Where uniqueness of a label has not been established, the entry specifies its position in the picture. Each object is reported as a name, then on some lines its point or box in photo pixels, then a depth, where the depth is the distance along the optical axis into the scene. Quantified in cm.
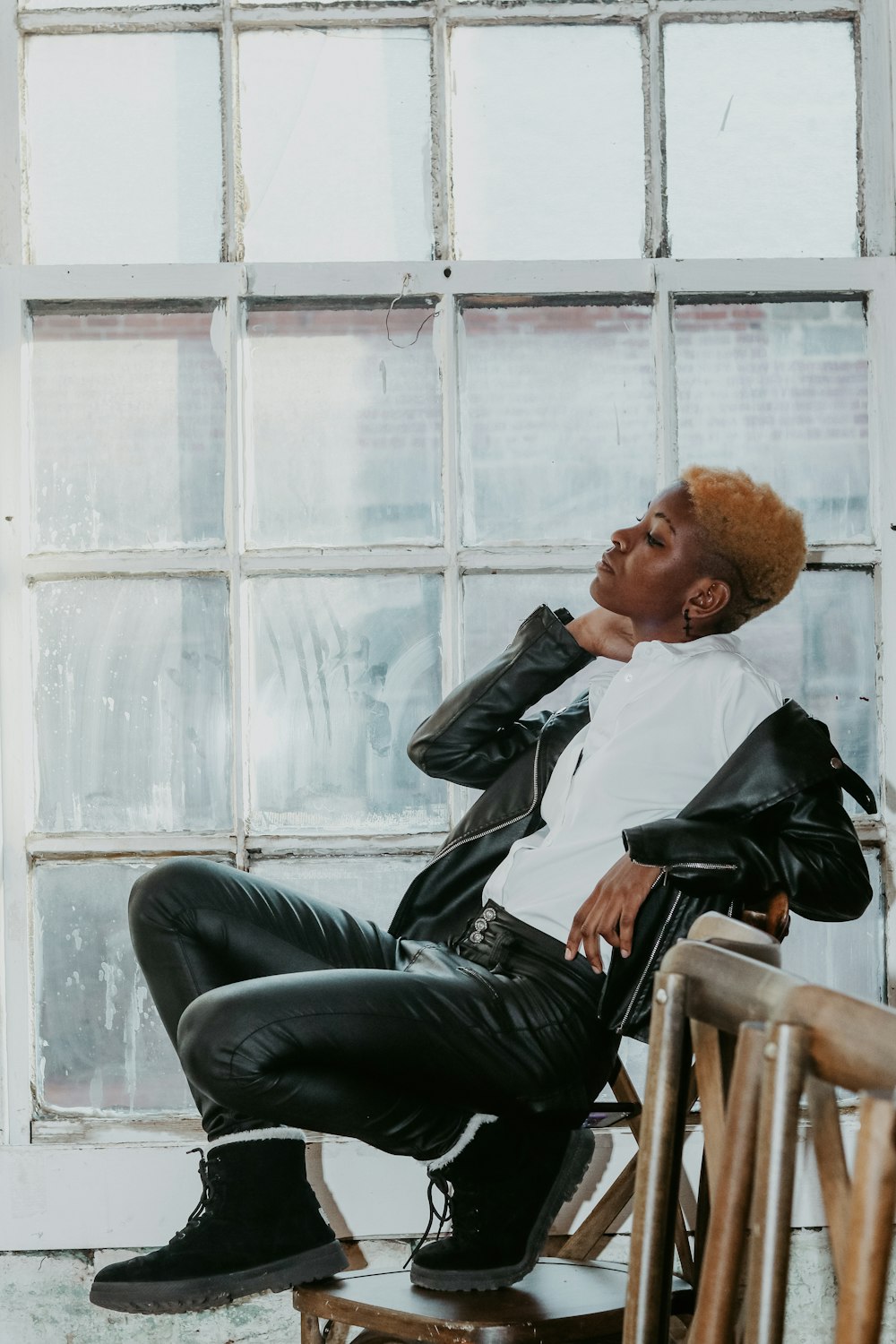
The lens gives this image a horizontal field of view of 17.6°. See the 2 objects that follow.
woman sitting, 346
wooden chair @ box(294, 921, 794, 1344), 343
